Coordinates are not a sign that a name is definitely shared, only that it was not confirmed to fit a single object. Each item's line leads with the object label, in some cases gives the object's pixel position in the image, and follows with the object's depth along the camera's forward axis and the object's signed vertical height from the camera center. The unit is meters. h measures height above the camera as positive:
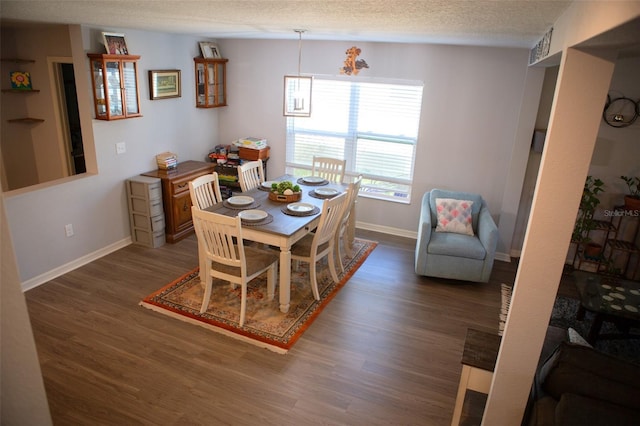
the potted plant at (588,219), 4.49 -1.15
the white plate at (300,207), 3.96 -1.03
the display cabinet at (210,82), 5.71 +0.17
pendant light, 4.21 +0.02
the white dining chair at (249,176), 4.85 -0.94
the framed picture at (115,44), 4.26 +0.46
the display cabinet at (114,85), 4.23 +0.04
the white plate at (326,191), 4.53 -0.99
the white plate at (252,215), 3.70 -1.05
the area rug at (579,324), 3.58 -1.94
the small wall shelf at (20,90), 4.74 -0.07
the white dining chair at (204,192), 4.01 -0.97
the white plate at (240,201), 4.08 -1.02
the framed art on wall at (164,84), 4.98 +0.09
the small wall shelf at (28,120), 4.91 -0.40
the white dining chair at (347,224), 4.20 -1.33
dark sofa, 1.85 -1.29
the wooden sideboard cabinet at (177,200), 4.96 -1.27
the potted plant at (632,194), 4.42 -0.84
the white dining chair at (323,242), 3.77 -1.38
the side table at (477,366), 2.32 -1.40
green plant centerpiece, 4.25 -0.95
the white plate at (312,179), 4.95 -0.94
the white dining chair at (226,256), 3.27 -1.36
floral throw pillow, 4.63 -1.21
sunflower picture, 4.74 +0.05
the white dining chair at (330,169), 5.31 -0.87
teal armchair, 4.26 -1.48
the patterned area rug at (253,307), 3.46 -1.89
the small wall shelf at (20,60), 4.73 +0.27
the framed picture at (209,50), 5.67 +0.59
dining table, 3.55 -1.08
